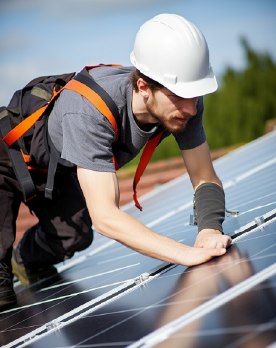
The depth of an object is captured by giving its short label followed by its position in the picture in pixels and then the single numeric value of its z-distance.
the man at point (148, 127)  2.58
